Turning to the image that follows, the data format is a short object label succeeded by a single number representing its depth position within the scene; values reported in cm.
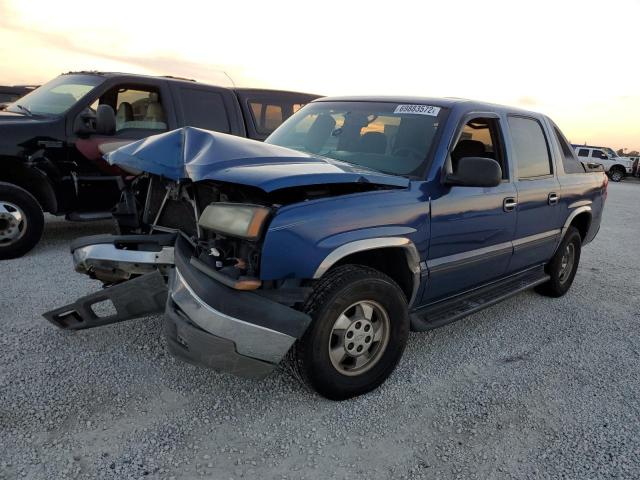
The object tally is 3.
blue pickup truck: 252
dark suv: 522
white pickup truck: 2784
